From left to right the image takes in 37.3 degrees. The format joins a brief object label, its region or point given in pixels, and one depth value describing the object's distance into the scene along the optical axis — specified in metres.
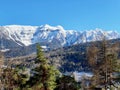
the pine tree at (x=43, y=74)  29.70
